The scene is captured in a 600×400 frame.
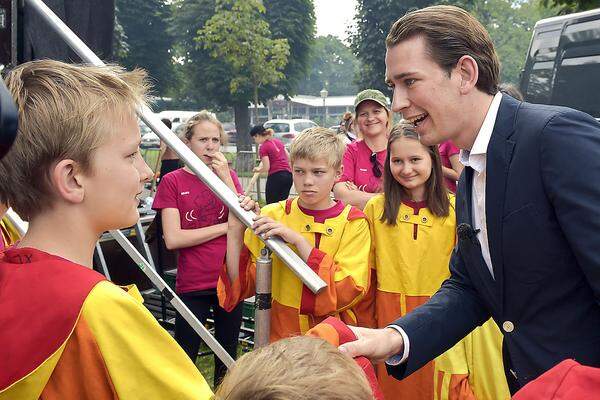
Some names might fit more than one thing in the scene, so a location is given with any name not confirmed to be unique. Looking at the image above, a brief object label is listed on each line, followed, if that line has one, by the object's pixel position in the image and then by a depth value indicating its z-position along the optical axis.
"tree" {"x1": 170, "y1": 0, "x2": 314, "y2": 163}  33.81
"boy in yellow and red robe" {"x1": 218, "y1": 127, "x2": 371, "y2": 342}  2.83
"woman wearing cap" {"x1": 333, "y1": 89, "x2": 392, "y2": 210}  4.42
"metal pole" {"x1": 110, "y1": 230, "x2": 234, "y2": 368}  2.51
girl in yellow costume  3.03
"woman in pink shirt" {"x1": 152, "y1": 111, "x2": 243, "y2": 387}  3.85
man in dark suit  1.74
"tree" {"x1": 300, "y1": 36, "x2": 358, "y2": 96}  97.25
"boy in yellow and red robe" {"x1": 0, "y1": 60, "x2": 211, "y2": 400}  1.29
